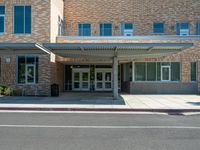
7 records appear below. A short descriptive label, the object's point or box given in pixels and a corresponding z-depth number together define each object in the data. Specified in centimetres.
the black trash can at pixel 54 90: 1177
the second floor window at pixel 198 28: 1494
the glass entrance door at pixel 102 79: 1635
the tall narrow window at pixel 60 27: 1391
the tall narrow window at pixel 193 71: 1351
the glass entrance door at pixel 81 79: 1615
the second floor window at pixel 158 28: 1500
